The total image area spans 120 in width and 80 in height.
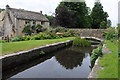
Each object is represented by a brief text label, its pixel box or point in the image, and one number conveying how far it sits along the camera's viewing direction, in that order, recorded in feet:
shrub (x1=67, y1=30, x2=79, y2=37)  60.50
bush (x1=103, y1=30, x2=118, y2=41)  45.04
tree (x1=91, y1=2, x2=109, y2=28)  100.57
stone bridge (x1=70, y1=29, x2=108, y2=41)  60.50
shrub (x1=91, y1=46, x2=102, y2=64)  18.34
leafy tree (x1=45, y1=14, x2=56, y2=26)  75.43
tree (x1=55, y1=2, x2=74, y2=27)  71.83
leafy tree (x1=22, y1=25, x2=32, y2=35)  60.71
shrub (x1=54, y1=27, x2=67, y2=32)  59.82
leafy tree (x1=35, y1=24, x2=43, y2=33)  61.82
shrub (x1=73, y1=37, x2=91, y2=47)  38.46
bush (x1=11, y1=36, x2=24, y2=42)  36.29
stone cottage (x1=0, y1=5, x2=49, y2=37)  60.83
